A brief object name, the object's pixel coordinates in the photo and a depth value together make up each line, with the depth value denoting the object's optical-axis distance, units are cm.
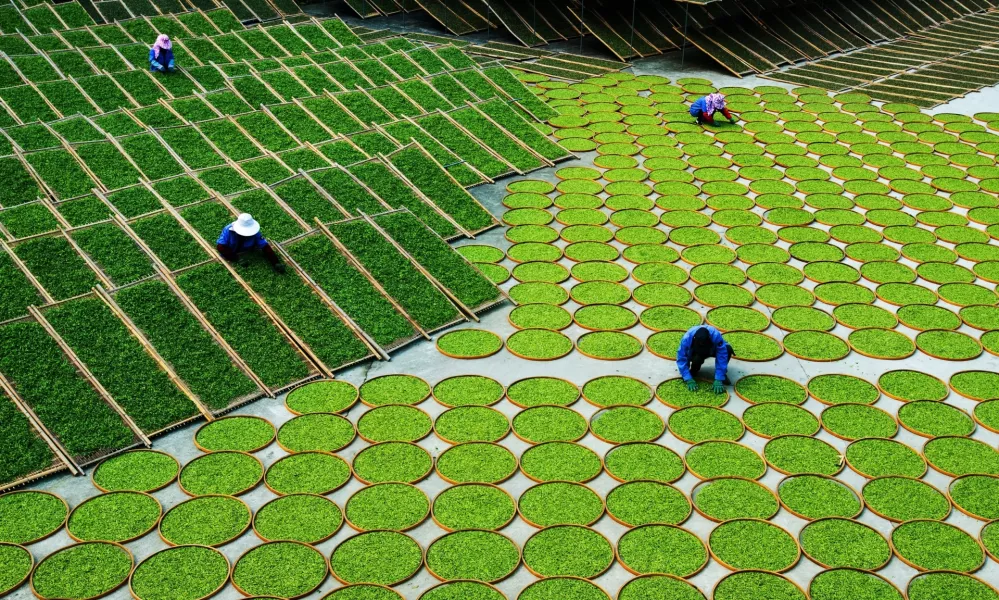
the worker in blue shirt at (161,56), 1302
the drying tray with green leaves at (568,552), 593
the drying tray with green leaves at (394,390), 767
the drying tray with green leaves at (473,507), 634
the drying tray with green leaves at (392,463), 678
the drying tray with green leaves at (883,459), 680
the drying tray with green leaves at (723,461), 682
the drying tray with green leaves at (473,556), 589
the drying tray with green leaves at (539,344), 834
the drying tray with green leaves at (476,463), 679
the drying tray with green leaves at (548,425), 725
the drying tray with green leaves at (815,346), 828
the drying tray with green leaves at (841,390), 766
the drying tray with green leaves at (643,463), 680
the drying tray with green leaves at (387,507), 632
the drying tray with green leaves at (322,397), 754
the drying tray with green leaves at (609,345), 833
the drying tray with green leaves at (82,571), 571
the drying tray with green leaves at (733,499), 641
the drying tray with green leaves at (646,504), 638
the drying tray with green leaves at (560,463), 681
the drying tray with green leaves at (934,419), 727
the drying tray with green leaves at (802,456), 685
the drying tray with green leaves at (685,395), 764
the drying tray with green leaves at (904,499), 637
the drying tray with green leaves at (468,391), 768
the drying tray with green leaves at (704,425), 722
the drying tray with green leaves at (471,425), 723
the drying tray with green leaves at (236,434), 707
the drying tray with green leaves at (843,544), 595
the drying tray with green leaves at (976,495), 638
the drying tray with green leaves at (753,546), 596
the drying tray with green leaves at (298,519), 621
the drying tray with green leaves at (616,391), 768
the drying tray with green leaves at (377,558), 586
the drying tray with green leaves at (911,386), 771
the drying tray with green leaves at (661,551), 593
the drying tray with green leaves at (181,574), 570
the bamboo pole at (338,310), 825
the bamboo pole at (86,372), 705
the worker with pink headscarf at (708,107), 1391
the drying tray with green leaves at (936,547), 593
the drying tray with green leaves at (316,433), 710
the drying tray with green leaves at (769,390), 768
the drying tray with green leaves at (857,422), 723
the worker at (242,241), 845
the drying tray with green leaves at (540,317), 884
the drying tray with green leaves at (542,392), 769
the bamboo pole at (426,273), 895
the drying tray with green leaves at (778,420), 729
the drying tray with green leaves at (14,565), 575
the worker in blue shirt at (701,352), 757
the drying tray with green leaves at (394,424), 722
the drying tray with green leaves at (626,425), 723
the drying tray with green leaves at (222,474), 661
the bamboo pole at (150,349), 737
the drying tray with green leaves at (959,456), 682
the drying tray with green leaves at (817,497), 641
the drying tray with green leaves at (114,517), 616
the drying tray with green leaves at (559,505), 638
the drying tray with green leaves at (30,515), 614
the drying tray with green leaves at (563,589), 570
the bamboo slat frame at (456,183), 1069
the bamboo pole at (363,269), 864
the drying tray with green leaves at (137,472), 661
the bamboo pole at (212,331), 771
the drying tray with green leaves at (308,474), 665
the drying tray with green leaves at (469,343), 834
